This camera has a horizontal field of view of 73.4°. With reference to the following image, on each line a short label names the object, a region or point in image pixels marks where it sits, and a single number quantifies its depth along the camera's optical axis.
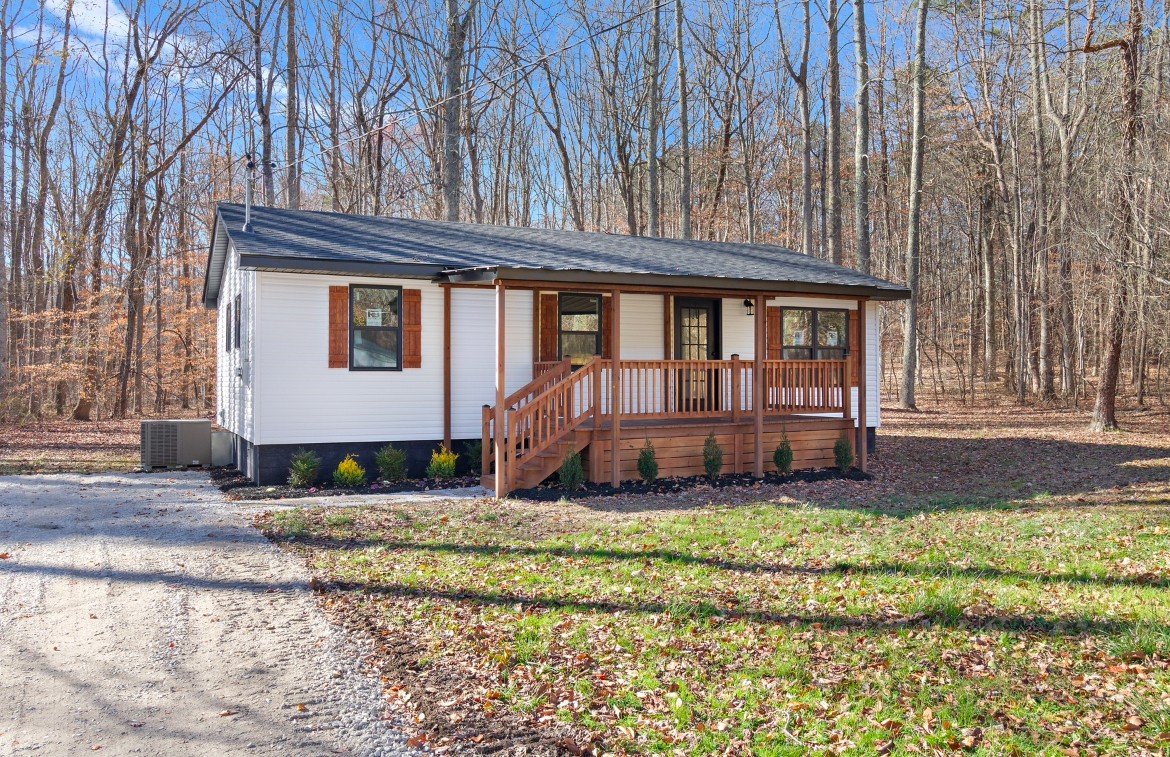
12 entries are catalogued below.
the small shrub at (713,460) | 12.16
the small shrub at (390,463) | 11.77
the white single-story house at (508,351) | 11.35
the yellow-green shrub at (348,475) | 11.34
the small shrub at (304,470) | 11.09
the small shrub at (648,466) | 11.60
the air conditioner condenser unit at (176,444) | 13.74
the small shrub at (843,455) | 13.23
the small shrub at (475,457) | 12.32
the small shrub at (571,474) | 11.05
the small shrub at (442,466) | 11.96
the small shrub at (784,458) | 12.65
